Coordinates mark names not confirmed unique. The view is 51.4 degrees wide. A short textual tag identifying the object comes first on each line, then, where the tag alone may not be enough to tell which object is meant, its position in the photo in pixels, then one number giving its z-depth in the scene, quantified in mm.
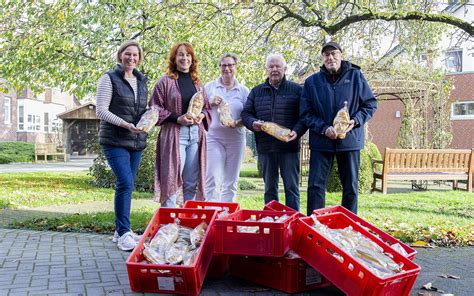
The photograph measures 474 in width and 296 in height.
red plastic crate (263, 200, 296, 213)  4638
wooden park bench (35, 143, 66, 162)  29077
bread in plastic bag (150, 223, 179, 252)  3998
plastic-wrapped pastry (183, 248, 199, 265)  3771
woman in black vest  5242
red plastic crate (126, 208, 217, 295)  3699
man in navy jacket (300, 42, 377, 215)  5109
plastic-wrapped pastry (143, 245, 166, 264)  3812
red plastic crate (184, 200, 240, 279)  4281
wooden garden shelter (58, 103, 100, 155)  34216
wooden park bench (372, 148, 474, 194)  11641
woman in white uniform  5820
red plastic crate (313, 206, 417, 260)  4000
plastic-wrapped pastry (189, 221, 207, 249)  4029
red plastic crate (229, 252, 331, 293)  3879
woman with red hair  5461
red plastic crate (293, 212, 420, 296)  3330
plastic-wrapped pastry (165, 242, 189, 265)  3803
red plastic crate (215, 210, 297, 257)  3791
